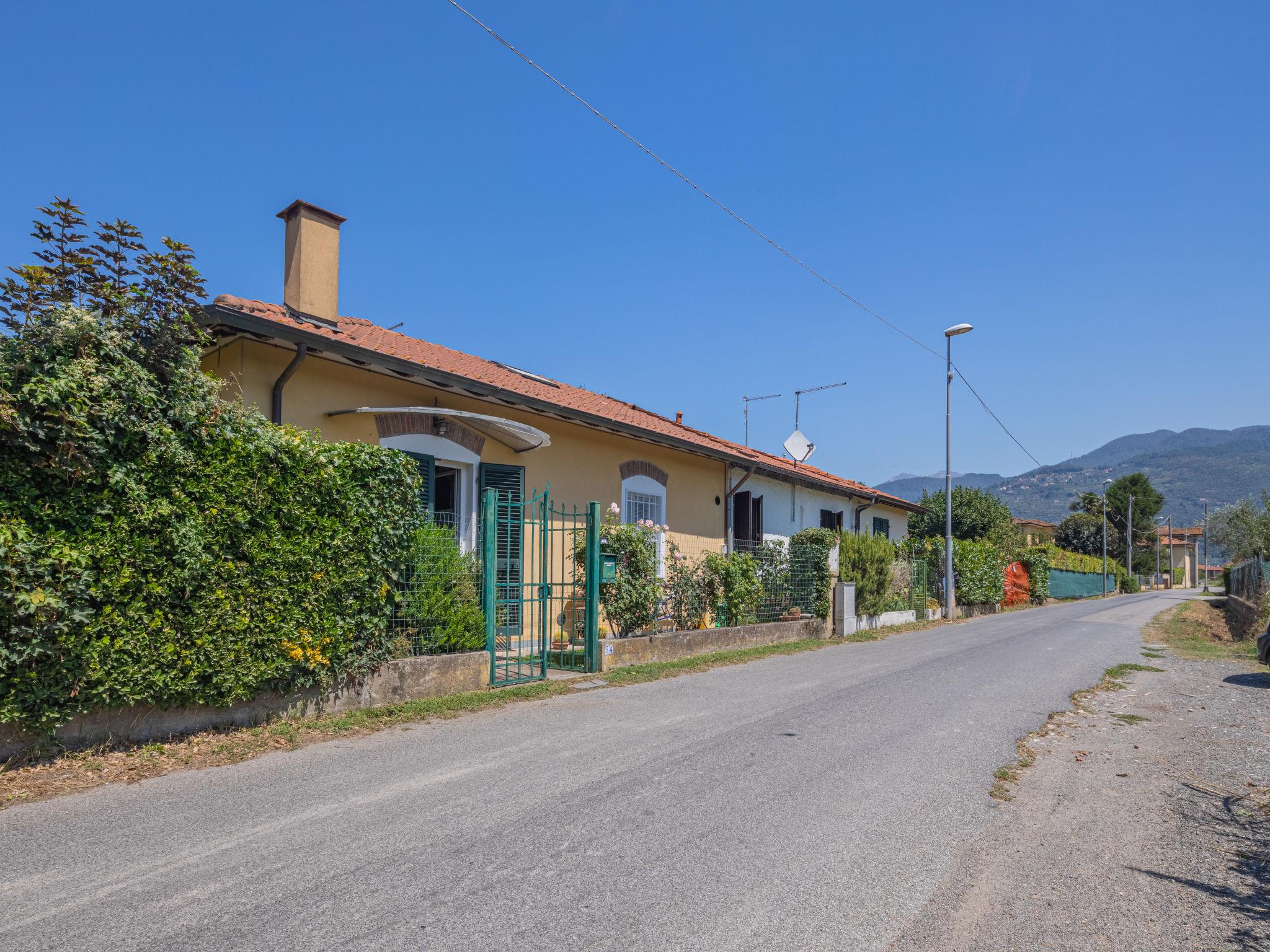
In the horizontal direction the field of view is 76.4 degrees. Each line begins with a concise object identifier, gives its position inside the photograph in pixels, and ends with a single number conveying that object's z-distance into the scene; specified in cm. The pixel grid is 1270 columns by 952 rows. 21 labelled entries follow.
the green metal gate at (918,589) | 2164
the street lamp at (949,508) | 2288
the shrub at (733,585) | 1338
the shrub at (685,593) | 1253
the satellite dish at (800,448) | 2138
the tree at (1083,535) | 6669
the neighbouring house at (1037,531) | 5889
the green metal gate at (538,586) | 905
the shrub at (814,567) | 1616
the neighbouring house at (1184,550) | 8234
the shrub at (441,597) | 799
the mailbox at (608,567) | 1078
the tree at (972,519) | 4100
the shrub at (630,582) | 1116
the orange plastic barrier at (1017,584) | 3153
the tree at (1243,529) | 3959
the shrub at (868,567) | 1772
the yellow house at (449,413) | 865
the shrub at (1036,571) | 3406
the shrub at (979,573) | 2542
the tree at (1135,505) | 7069
